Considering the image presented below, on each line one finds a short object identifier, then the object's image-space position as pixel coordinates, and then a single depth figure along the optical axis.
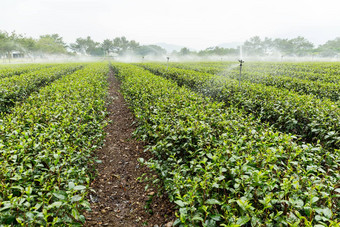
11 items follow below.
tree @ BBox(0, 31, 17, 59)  43.62
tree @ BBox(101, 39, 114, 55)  101.01
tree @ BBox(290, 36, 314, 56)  71.19
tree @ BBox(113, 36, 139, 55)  102.25
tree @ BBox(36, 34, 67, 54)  58.56
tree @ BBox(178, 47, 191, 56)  81.76
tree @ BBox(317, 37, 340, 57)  62.00
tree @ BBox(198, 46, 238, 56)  77.62
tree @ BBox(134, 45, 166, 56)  94.81
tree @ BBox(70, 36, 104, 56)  101.88
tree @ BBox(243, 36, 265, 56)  76.88
